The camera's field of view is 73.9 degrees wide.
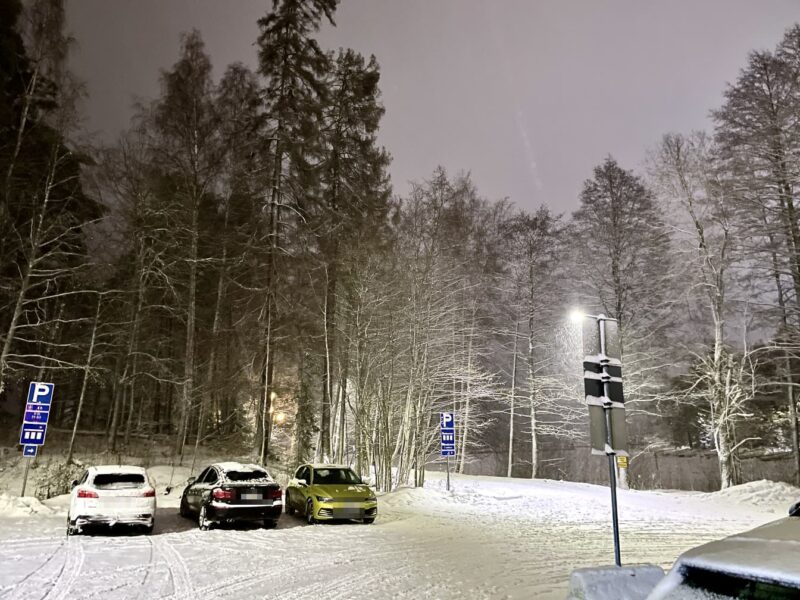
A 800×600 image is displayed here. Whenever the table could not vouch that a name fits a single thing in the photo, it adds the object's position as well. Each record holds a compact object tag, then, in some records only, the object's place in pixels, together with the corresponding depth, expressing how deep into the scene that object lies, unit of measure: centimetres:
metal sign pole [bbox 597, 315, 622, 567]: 631
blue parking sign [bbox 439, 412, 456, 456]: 1977
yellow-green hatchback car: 1336
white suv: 1078
